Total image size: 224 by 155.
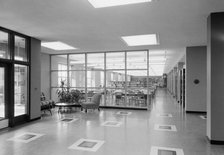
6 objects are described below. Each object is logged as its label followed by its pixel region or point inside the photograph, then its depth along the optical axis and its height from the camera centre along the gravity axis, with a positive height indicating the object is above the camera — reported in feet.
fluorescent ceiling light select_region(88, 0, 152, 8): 10.77 +5.03
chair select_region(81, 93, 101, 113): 24.81 -3.58
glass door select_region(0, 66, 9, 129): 16.94 -2.07
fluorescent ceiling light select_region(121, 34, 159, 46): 19.89 +5.08
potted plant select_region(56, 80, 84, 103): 28.02 -2.73
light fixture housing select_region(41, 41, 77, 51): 23.17 +5.00
